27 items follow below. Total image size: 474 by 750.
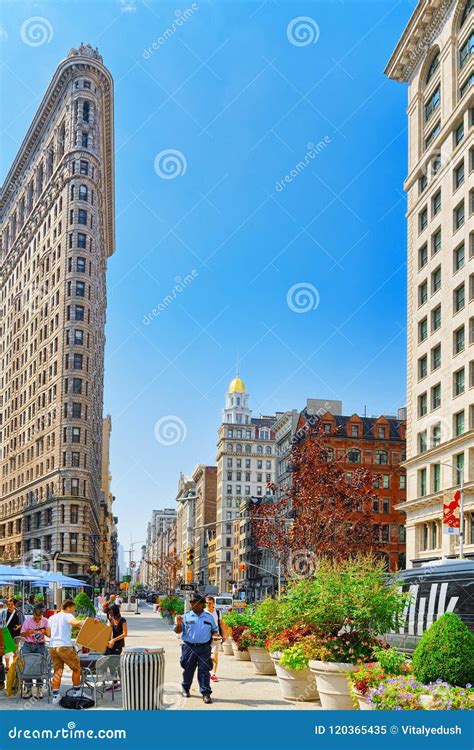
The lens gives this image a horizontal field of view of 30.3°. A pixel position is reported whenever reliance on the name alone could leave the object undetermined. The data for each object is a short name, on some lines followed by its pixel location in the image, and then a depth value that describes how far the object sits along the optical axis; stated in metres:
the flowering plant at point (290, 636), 16.38
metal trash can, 13.28
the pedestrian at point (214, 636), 19.11
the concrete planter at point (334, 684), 14.03
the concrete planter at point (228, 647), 27.03
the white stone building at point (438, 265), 47.34
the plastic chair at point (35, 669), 16.59
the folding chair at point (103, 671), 16.11
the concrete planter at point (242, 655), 24.34
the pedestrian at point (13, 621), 20.70
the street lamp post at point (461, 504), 41.04
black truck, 17.55
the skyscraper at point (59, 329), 89.44
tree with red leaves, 47.31
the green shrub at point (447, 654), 11.80
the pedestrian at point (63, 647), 16.00
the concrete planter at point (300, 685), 15.95
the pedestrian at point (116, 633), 18.09
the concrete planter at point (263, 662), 20.94
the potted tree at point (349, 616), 14.82
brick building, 88.19
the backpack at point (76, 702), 15.50
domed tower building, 167.50
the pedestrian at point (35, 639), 17.17
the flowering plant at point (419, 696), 10.95
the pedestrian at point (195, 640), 16.25
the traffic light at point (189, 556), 41.94
